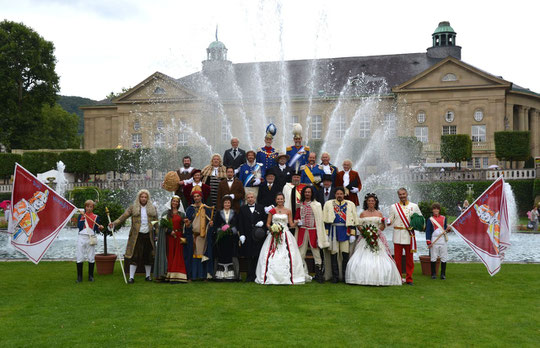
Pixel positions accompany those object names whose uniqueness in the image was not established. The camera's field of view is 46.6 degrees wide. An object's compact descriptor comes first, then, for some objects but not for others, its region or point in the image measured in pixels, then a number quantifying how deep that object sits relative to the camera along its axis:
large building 66.56
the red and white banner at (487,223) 13.19
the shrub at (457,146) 55.47
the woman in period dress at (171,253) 13.03
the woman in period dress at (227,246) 13.15
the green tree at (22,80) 59.39
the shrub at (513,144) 52.91
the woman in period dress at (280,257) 12.59
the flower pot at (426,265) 14.27
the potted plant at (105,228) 14.60
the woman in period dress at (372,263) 12.48
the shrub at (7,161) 57.47
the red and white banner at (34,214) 13.00
